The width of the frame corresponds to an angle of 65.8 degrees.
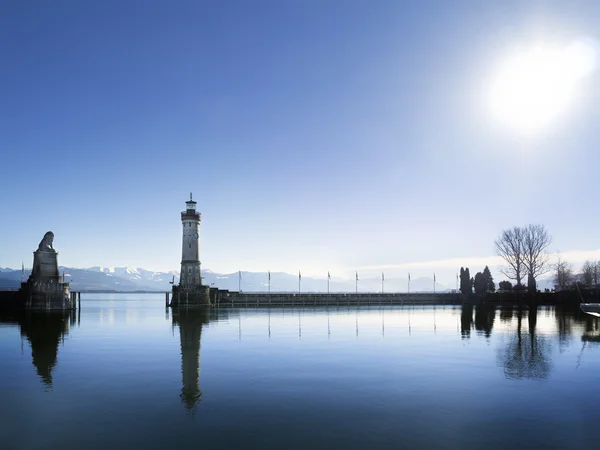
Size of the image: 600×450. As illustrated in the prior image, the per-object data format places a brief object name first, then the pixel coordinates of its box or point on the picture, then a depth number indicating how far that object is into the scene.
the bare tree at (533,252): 113.56
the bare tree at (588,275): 142.07
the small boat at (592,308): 69.00
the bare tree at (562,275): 140.11
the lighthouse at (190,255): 102.69
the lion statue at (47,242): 81.53
